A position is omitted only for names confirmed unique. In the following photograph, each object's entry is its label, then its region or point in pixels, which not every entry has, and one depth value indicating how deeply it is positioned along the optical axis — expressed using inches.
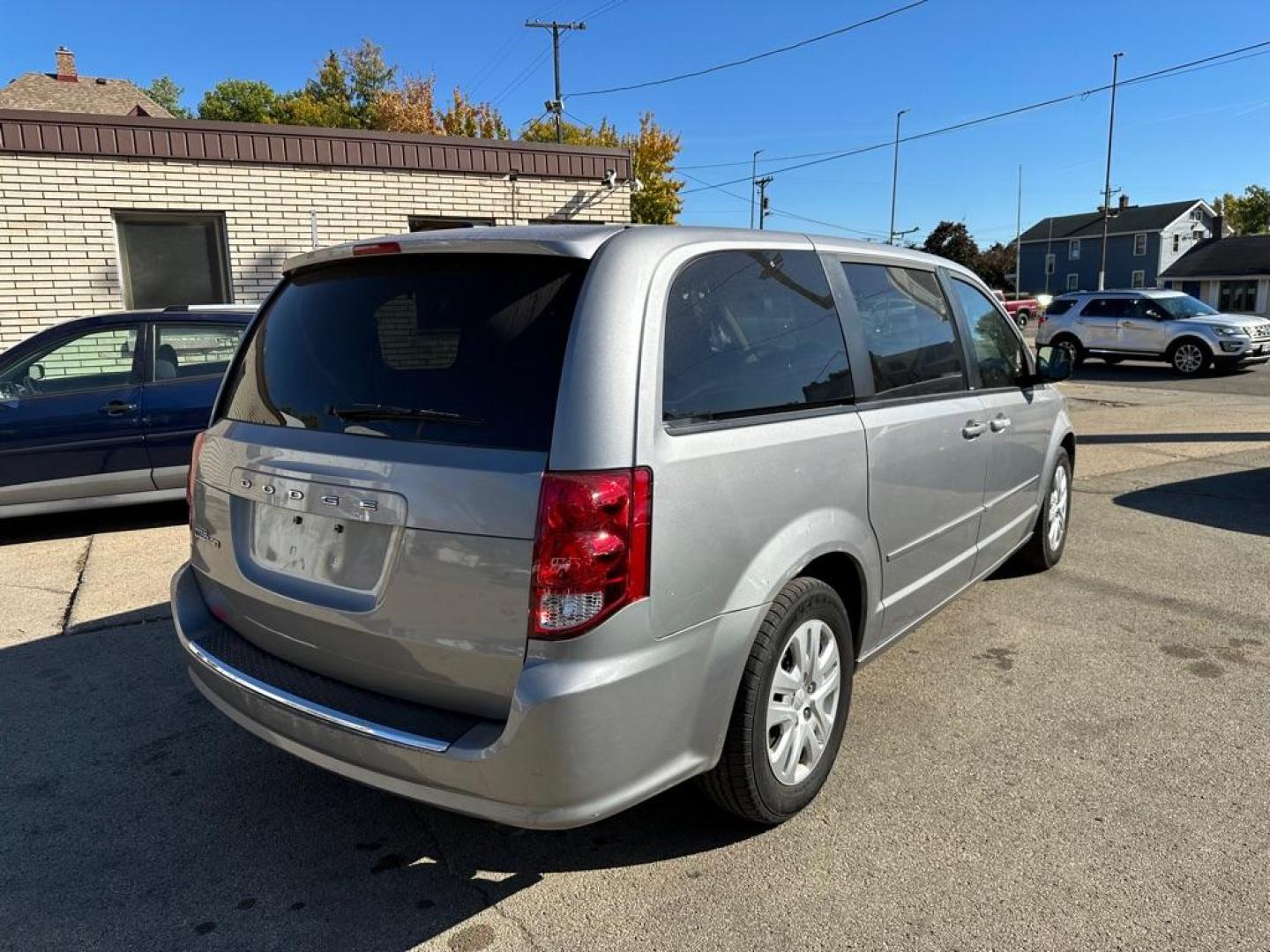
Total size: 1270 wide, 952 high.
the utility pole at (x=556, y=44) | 1492.4
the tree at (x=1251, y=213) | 3041.3
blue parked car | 248.1
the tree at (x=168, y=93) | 2610.7
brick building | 356.2
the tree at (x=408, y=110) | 1556.3
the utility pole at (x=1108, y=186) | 1617.2
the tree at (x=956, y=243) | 2901.1
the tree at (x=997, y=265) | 2960.1
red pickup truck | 1430.9
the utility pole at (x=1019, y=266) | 2787.9
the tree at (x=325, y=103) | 1967.3
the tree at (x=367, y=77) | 2129.7
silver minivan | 85.8
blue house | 2427.4
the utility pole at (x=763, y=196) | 1827.0
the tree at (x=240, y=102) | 2187.5
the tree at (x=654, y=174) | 1633.9
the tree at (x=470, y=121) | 1644.9
